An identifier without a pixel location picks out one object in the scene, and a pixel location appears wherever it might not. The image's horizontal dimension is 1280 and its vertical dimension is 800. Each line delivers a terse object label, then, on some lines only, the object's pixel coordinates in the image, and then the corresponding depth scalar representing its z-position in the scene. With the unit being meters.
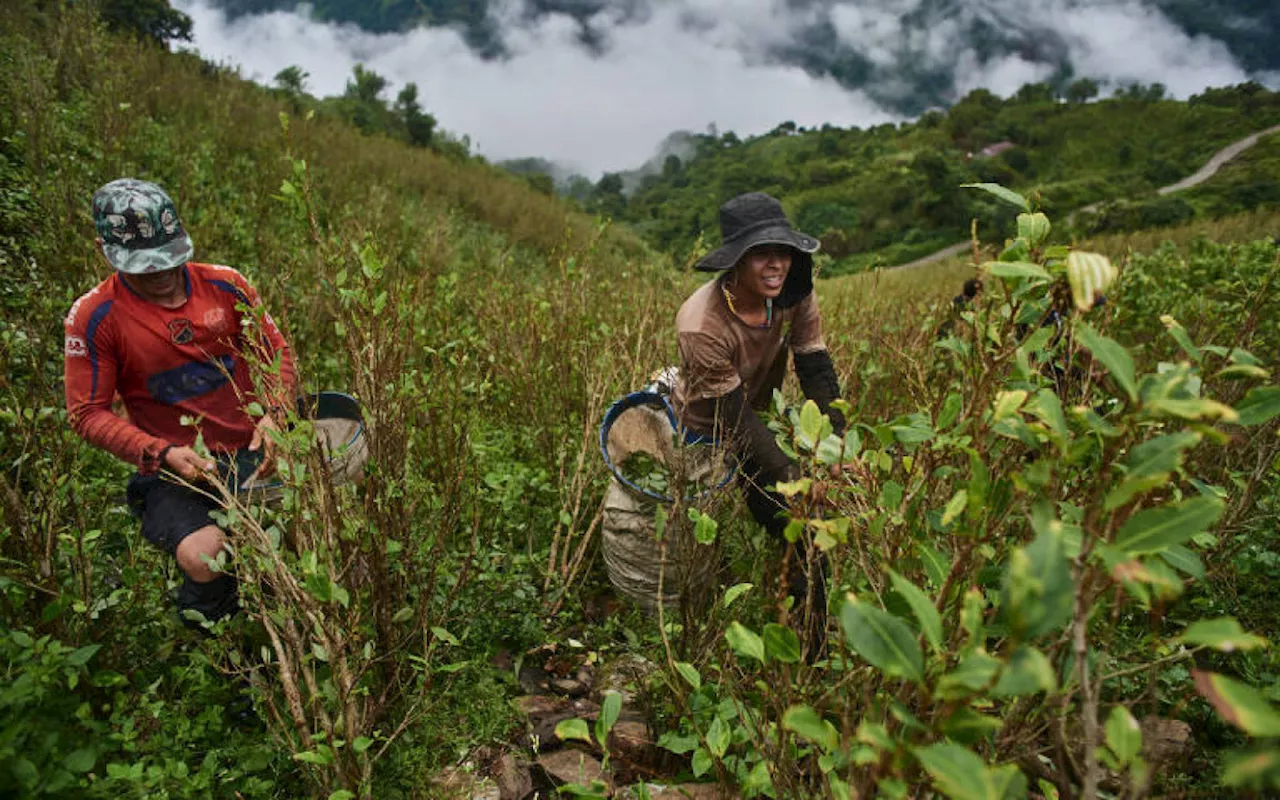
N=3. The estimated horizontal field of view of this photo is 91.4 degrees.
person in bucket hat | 2.18
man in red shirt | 1.92
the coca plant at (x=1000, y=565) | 0.54
